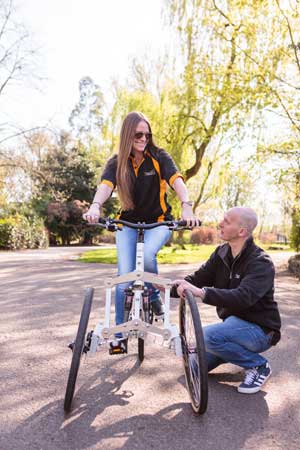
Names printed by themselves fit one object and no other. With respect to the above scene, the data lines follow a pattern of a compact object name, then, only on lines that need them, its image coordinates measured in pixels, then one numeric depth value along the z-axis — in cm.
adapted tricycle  264
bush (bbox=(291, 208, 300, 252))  1364
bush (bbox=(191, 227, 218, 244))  3335
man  310
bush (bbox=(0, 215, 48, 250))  2258
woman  334
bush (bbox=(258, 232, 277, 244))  4608
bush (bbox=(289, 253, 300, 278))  1170
